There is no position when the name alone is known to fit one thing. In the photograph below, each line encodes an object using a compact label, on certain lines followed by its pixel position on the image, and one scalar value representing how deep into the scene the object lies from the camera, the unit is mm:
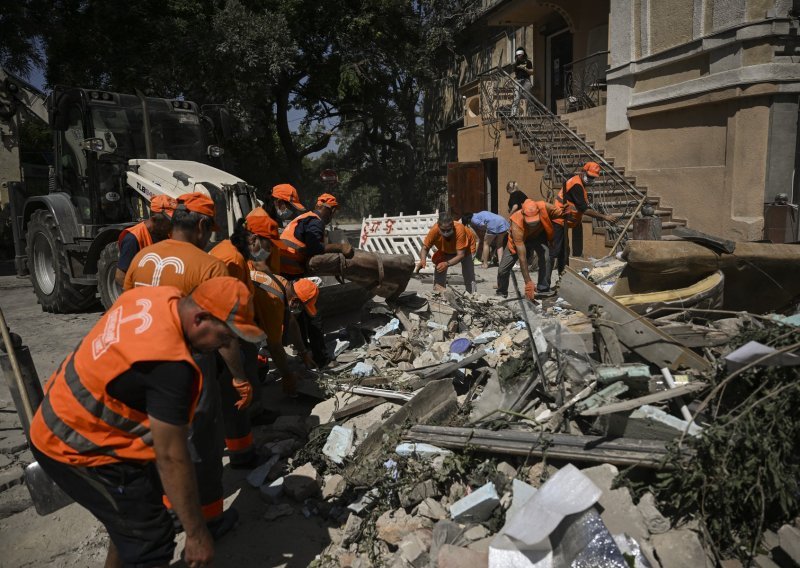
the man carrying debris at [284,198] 5680
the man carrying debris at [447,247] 7289
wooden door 14062
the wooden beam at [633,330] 3633
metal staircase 10031
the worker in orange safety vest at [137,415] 1853
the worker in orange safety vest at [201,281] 2875
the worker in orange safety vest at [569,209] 8112
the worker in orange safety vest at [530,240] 7395
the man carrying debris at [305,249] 5137
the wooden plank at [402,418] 3406
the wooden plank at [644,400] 3031
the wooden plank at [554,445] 2930
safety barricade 12320
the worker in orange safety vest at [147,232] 4461
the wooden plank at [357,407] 4156
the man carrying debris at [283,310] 3977
